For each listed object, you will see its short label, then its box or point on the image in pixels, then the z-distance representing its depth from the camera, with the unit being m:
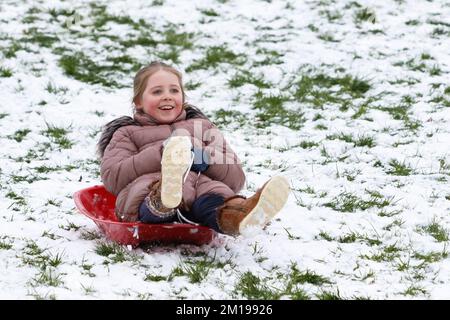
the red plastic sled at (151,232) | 7.29
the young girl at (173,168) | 6.73
